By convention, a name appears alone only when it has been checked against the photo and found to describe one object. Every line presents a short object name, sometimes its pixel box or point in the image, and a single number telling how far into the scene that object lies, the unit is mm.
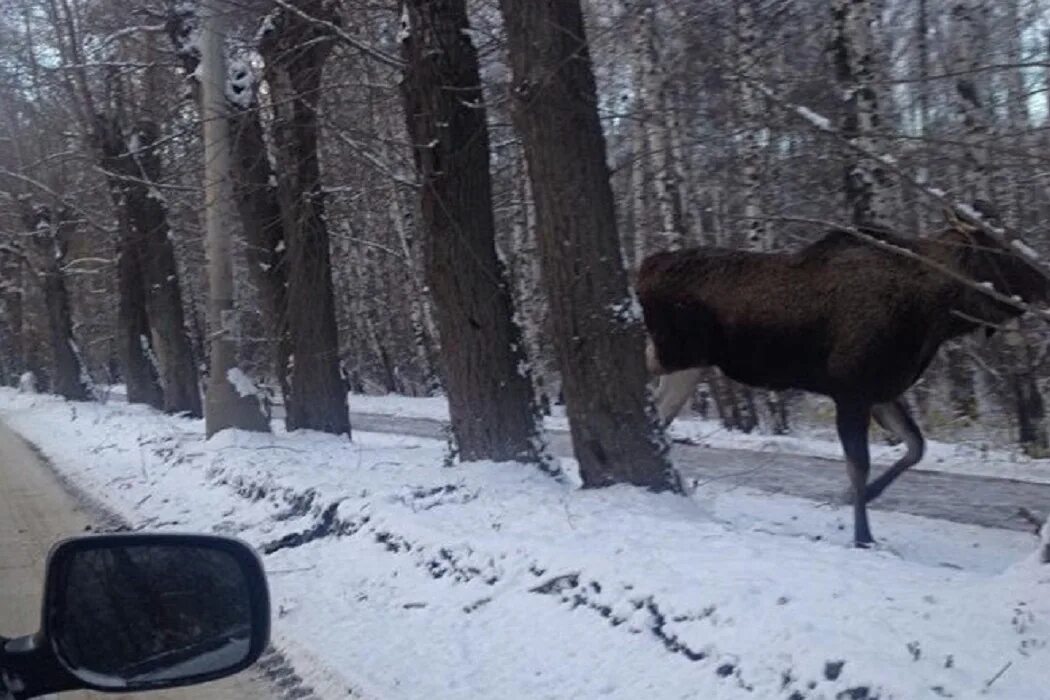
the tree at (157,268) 28531
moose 9781
